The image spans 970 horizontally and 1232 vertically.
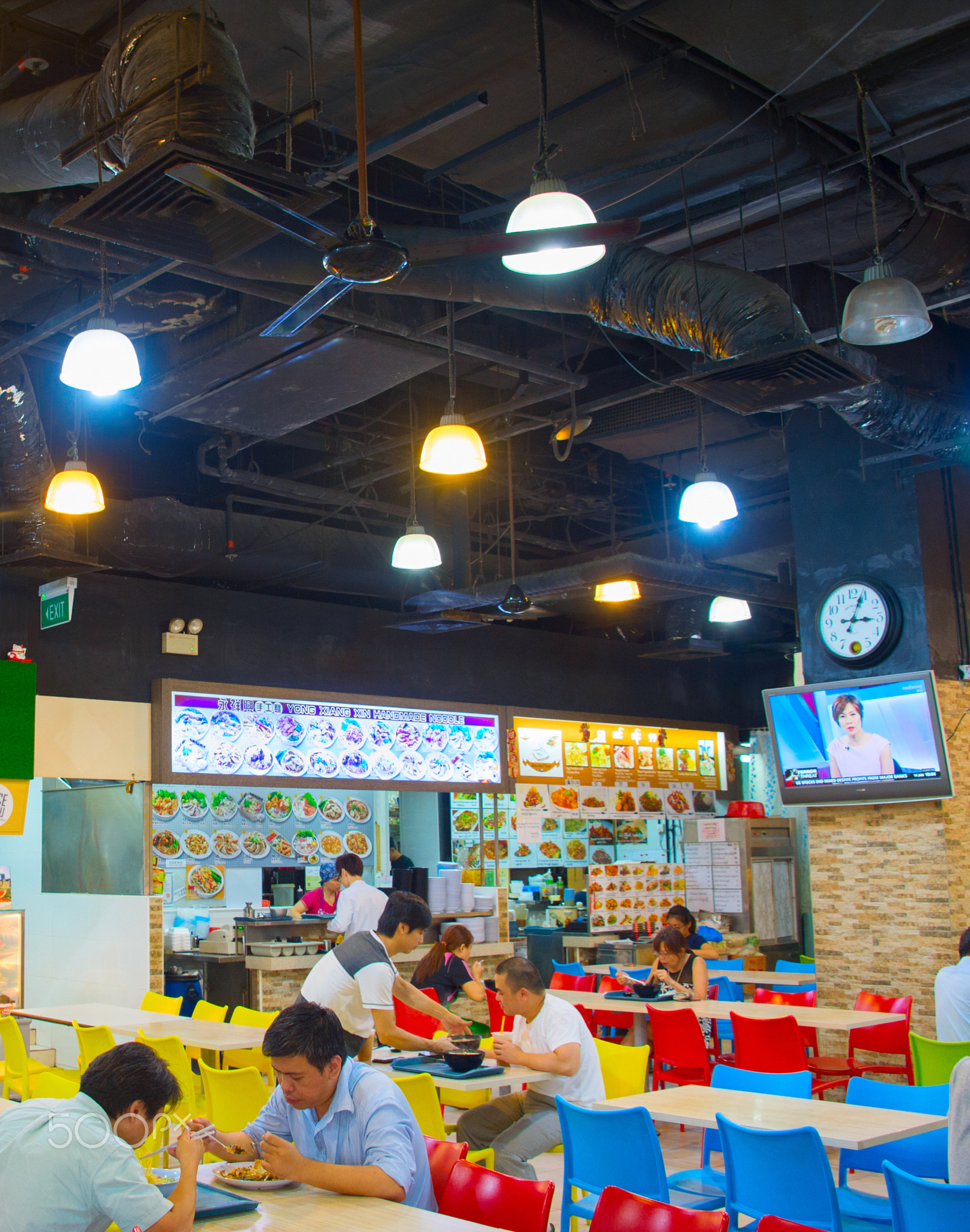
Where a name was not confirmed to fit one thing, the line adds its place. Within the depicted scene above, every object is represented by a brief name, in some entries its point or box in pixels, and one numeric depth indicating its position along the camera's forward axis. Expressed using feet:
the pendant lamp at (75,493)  21.30
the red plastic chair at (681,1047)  22.00
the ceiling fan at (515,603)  29.30
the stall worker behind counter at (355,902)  29.30
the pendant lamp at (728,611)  34.78
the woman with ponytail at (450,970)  25.16
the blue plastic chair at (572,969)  32.81
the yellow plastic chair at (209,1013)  24.44
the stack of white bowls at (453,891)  36.83
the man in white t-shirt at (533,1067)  15.60
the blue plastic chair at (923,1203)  10.20
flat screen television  25.84
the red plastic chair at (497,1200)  10.31
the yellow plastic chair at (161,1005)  26.73
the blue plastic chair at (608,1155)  13.08
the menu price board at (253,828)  34.45
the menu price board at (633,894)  40.11
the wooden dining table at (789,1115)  13.33
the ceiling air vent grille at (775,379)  16.24
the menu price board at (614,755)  41.96
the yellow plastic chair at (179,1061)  19.07
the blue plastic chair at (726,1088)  15.14
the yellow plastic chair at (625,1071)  16.85
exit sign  28.96
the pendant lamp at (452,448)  19.29
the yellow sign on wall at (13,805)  28.55
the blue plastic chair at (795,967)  33.09
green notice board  28.66
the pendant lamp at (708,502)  23.24
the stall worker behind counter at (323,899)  34.06
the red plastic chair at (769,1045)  20.18
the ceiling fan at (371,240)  11.16
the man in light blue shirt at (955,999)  18.29
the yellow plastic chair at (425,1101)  14.69
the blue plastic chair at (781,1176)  12.15
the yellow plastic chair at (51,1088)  15.76
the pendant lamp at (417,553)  25.62
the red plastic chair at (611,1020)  27.09
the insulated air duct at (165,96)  12.69
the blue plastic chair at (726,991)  25.15
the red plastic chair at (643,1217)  9.58
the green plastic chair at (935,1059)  17.53
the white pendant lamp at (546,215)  13.46
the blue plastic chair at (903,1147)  14.70
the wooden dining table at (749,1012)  22.61
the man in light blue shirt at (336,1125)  10.48
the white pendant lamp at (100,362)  16.15
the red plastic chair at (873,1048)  22.90
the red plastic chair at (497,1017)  22.76
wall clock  27.53
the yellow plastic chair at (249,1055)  20.52
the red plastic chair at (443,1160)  11.37
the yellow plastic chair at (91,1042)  21.35
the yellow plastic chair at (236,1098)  16.33
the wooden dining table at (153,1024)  20.47
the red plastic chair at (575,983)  30.37
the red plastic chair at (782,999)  26.45
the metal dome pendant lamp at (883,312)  17.11
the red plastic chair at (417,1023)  21.76
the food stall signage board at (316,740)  32.40
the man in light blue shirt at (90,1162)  8.57
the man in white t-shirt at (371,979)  16.96
